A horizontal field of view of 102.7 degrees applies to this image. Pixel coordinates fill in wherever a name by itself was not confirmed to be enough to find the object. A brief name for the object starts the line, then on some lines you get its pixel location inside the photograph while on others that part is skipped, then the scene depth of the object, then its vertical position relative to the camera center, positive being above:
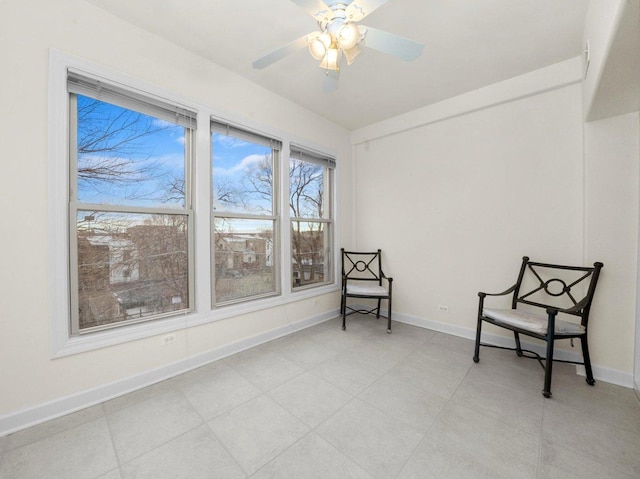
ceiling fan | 1.42 +1.22
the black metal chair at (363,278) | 3.21 -0.58
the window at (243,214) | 2.55 +0.25
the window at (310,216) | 3.30 +0.30
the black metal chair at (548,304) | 1.93 -0.60
